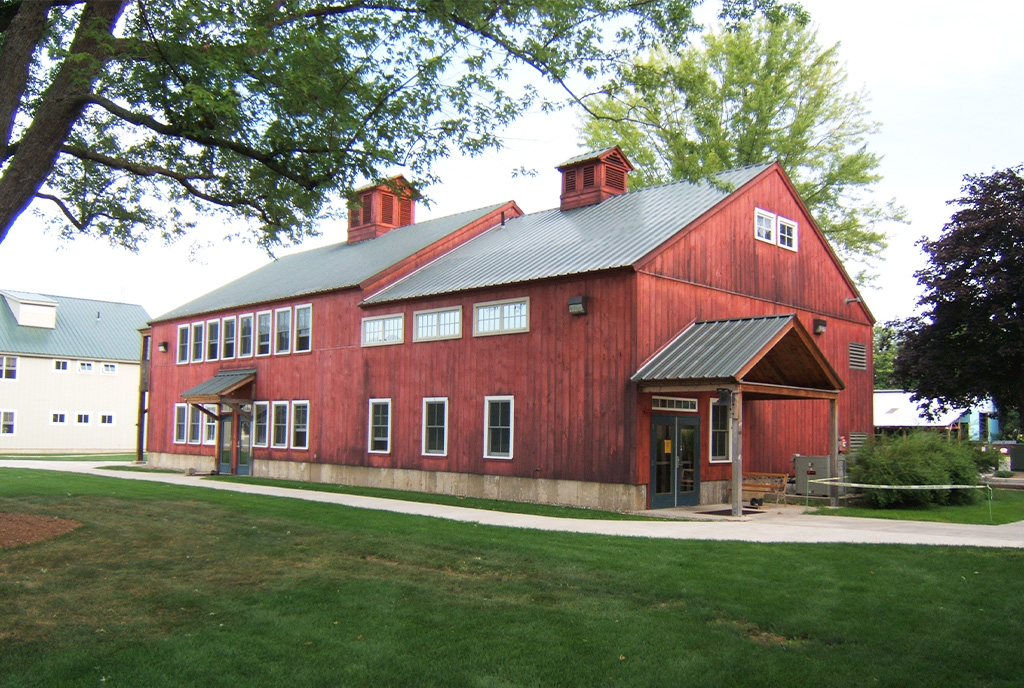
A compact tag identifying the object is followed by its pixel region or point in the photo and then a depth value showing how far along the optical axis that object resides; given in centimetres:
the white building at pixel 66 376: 4681
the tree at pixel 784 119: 3397
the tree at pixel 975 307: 2852
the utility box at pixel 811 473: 1988
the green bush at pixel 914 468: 1816
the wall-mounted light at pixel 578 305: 1827
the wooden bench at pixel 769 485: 1939
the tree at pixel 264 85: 1112
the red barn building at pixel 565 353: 1789
